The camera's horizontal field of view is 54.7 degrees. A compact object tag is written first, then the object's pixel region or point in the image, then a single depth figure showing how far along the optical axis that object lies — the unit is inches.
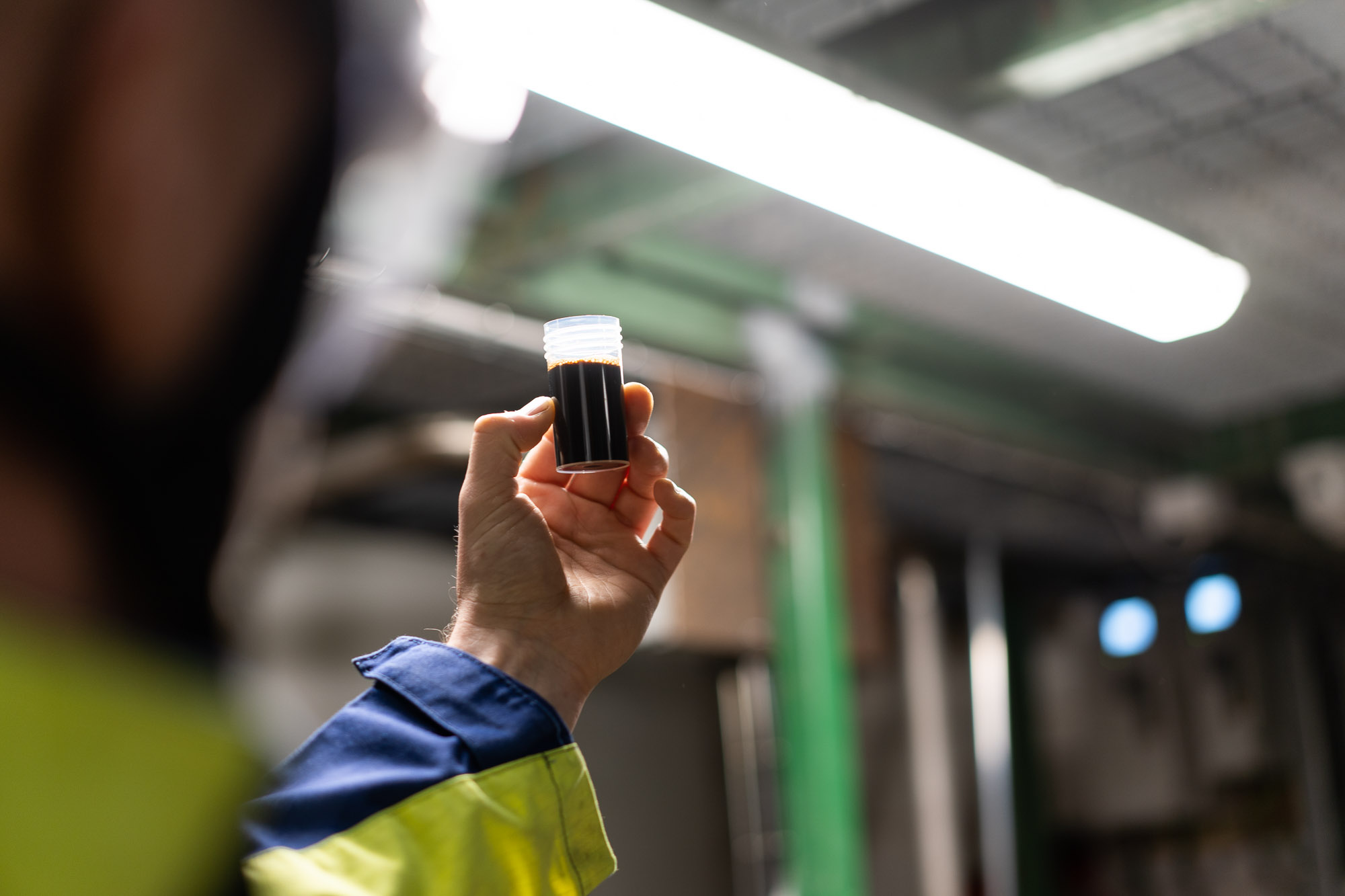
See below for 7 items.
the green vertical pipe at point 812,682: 104.0
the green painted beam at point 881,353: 96.4
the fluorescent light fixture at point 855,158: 62.8
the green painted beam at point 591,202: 82.7
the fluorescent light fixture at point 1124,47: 63.3
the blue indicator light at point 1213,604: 129.1
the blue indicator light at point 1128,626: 138.4
